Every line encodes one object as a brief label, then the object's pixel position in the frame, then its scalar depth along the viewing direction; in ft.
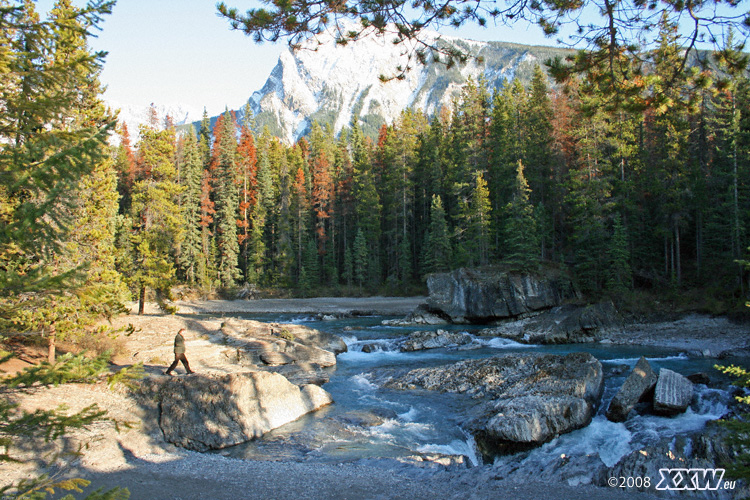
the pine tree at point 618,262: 99.40
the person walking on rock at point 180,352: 43.97
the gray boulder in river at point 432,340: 72.90
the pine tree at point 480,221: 123.75
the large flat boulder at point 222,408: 34.40
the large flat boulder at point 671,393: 35.91
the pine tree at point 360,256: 157.12
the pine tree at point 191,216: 148.66
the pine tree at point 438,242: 139.03
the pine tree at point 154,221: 82.69
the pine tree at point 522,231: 107.36
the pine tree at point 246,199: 176.55
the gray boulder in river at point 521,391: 32.94
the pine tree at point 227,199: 161.58
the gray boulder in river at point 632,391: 36.40
